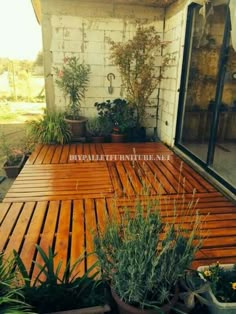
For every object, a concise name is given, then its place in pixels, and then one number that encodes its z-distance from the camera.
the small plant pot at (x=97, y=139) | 4.76
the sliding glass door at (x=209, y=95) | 2.99
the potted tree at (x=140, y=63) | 4.52
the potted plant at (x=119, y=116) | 4.70
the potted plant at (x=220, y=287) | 1.26
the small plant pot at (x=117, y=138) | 4.68
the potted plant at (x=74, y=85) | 4.55
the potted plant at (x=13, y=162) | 3.61
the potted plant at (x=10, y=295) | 1.07
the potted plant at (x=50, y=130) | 4.41
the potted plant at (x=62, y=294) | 1.24
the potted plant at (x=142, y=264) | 1.16
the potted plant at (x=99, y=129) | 4.77
